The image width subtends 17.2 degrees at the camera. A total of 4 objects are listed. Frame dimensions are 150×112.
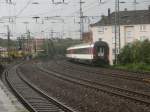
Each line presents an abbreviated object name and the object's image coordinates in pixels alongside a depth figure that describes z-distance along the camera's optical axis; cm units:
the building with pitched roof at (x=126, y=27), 8794
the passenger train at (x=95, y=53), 5325
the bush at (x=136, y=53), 4794
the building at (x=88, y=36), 10689
